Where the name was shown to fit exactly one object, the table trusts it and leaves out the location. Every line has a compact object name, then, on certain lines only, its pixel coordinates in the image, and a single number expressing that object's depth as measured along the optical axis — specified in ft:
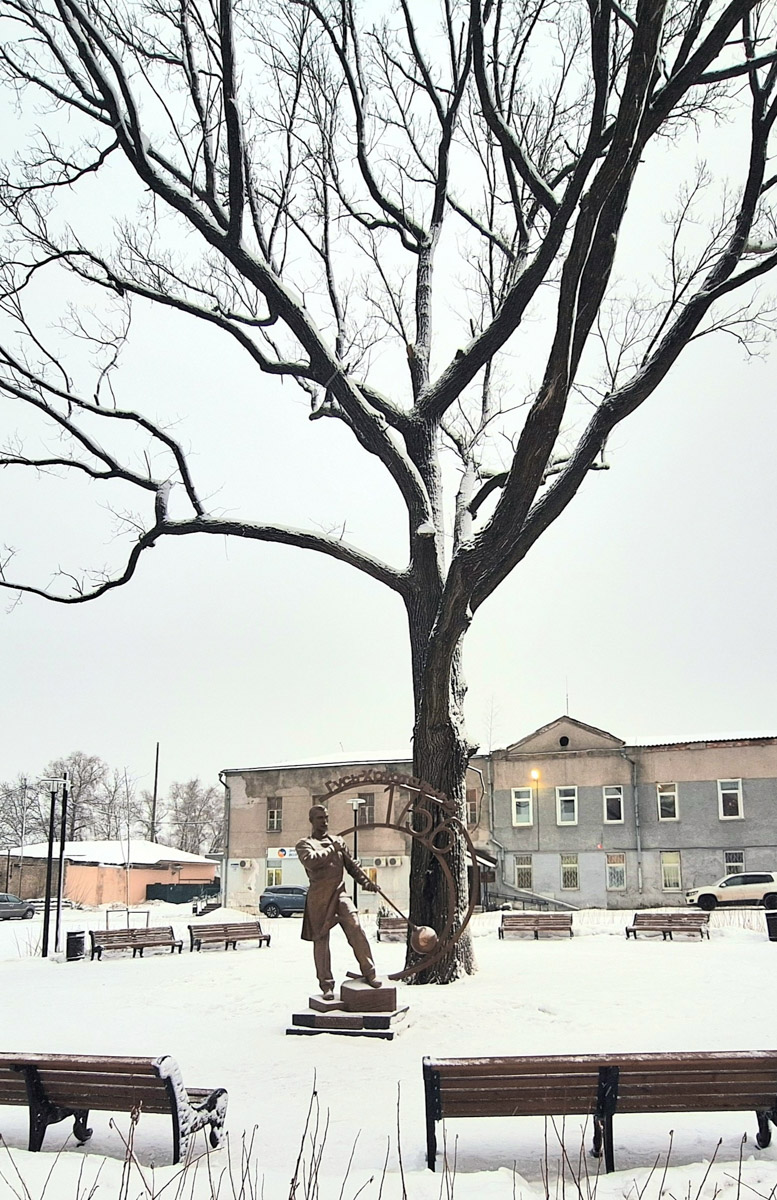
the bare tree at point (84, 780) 276.21
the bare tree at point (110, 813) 284.82
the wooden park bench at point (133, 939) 68.33
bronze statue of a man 38.93
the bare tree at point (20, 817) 272.74
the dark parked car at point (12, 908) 133.59
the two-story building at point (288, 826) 129.90
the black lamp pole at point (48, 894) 70.79
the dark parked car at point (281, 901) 120.26
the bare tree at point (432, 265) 39.34
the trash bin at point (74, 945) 66.44
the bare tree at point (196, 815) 324.39
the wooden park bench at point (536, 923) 74.74
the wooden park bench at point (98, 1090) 21.94
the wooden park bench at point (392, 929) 75.92
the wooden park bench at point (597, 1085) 21.76
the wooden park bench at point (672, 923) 71.77
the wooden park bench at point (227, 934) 71.67
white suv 100.22
